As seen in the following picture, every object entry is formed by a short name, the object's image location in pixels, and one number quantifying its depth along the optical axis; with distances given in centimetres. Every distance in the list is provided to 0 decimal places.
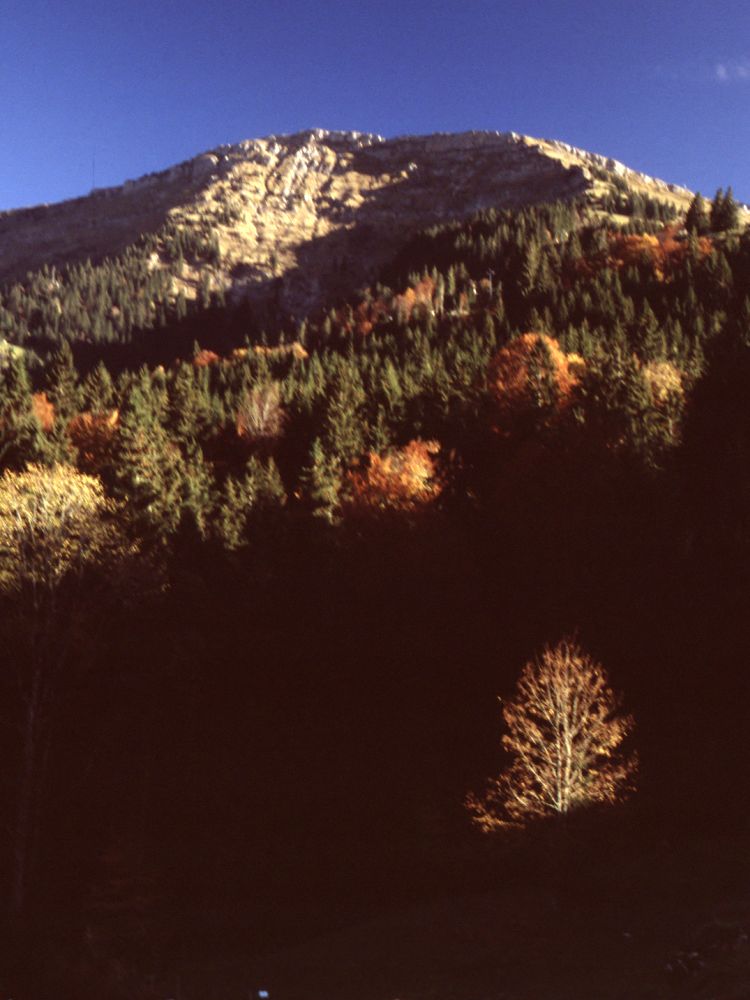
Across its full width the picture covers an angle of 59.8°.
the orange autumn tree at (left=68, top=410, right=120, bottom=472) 5884
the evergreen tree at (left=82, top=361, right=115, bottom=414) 7456
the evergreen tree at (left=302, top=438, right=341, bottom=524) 4850
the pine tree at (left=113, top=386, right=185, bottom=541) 4516
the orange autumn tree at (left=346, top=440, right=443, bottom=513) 5069
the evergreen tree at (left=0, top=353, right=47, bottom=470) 5622
